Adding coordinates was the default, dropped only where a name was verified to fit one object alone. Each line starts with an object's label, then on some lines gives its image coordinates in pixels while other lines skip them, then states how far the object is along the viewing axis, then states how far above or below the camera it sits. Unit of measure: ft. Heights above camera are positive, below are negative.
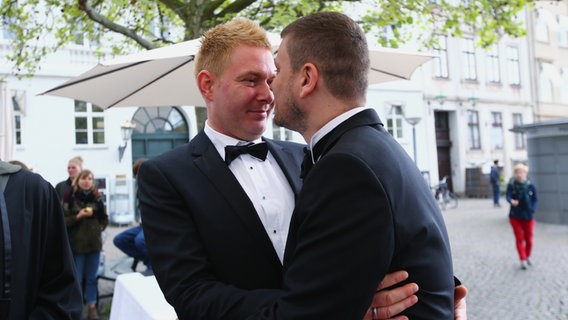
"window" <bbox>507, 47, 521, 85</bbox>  111.14 +21.52
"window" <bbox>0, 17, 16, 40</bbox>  60.39 +17.72
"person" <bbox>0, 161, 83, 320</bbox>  6.60 -0.80
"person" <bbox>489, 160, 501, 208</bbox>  72.18 -1.58
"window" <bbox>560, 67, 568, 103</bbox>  114.73 +18.25
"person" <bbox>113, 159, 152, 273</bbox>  22.25 -2.25
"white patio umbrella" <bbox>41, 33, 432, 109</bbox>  14.71 +3.09
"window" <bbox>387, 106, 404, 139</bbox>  89.71 +9.15
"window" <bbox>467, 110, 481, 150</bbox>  101.26 +8.11
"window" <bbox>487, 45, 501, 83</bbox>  106.93 +21.02
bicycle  73.71 -3.20
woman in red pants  29.55 -2.35
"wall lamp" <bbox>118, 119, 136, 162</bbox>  60.80 +6.61
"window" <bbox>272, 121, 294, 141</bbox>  78.28 +6.91
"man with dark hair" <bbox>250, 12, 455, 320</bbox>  4.17 -0.18
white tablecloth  10.64 -2.43
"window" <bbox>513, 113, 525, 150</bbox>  106.11 +5.94
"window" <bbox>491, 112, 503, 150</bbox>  104.10 +7.70
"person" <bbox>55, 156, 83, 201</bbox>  22.28 +0.74
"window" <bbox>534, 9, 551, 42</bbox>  111.34 +29.84
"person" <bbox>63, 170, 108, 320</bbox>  21.13 -1.48
